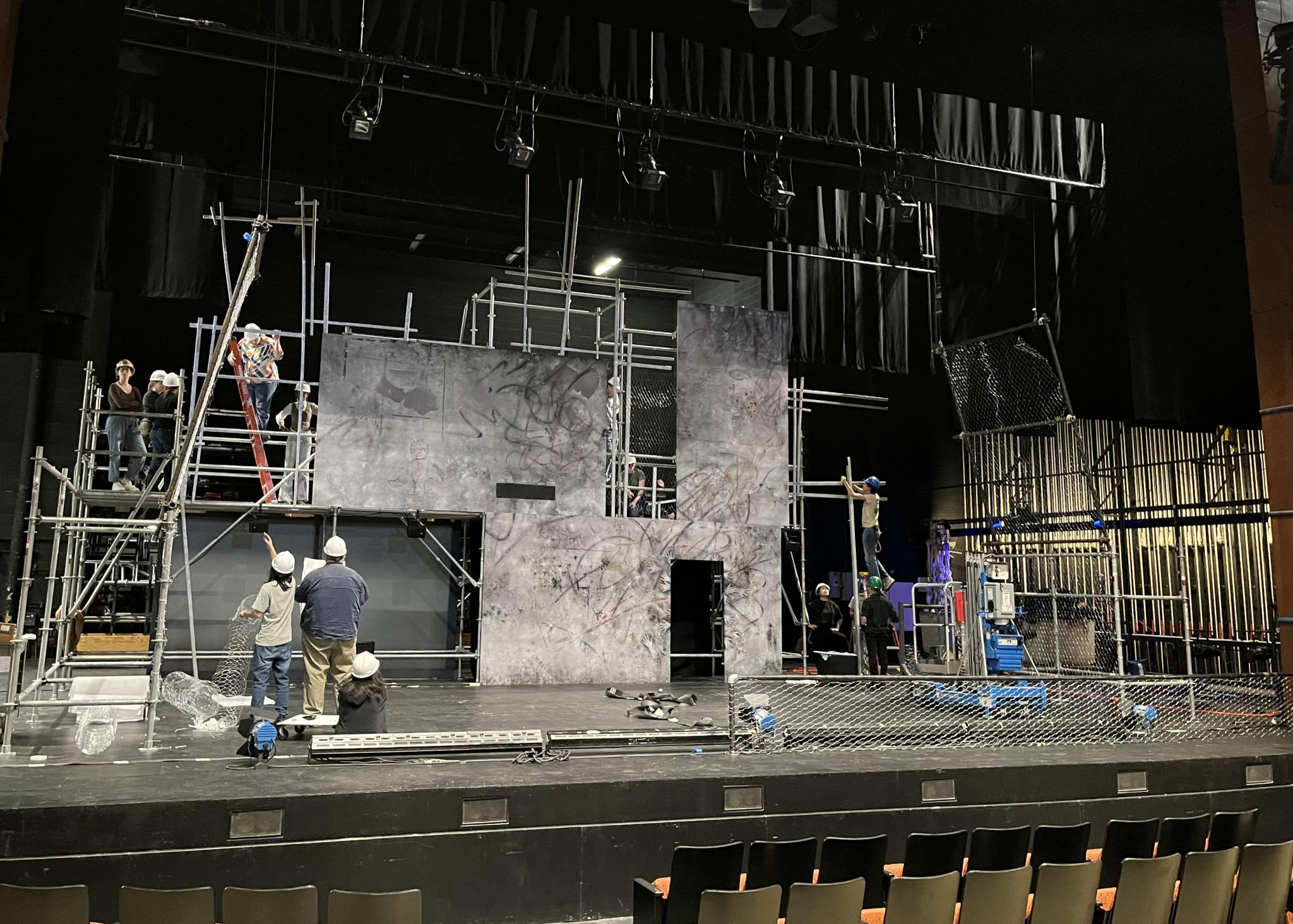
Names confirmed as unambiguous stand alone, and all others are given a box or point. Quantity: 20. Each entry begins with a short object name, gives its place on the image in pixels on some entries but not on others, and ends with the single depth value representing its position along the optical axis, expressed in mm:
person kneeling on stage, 7828
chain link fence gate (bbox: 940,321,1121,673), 10812
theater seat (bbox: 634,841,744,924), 4781
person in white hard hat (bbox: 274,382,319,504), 13008
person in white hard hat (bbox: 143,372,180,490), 11328
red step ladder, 13016
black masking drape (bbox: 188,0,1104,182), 10297
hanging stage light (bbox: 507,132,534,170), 12023
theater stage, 5535
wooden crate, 12938
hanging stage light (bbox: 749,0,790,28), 8961
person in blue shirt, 8922
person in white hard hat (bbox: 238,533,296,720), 8750
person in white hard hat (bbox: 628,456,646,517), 14734
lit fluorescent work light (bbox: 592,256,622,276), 18273
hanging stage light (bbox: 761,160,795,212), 13469
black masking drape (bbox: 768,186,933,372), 17438
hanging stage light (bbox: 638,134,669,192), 12609
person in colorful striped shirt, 13047
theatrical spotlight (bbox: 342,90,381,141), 11258
